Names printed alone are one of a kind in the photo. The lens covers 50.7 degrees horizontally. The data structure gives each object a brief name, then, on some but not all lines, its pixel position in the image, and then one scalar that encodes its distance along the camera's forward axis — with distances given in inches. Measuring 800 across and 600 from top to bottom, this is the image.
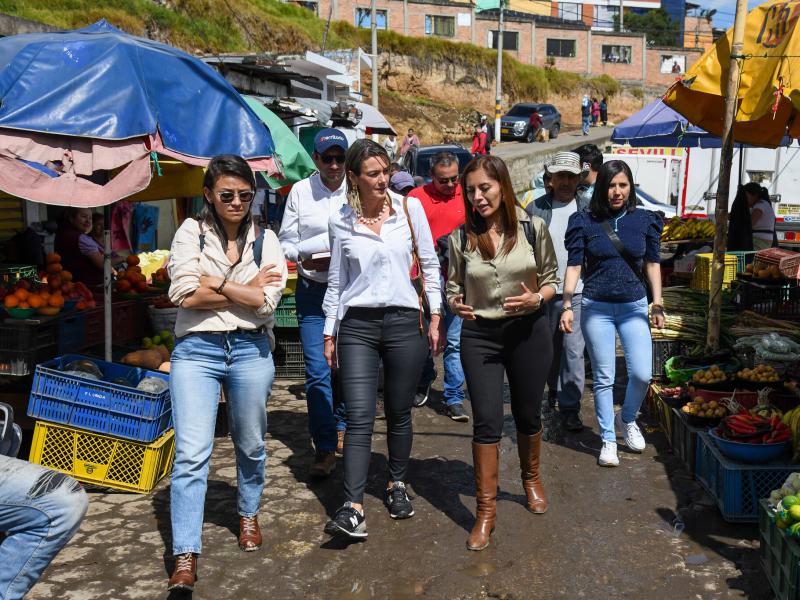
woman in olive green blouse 178.4
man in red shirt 260.2
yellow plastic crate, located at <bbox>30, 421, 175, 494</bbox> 205.8
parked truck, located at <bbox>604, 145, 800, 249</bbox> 729.0
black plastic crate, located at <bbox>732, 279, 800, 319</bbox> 313.7
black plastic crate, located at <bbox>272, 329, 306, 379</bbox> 325.4
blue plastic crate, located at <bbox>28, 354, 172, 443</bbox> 204.1
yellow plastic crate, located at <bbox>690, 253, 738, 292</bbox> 376.5
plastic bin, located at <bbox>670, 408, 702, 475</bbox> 219.3
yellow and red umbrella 232.4
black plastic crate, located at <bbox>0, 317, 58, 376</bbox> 217.5
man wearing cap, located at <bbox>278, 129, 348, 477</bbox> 215.8
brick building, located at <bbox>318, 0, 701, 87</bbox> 2369.6
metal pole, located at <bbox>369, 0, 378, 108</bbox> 1221.1
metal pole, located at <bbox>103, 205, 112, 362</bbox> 241.6
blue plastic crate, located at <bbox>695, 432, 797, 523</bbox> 185.2
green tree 2957.7
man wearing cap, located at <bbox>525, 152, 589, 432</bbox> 248.4
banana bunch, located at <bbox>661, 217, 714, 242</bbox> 513.7
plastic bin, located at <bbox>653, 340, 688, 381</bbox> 294.7
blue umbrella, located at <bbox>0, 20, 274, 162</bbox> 201.2
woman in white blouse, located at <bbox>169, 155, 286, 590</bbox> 158.7
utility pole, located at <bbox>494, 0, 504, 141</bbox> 1679.4
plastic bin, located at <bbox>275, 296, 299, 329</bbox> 320.8
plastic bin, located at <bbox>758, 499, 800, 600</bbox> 139.6
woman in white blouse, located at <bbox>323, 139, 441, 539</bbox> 181.8
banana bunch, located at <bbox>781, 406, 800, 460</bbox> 189.2
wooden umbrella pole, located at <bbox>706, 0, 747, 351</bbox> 247.9
